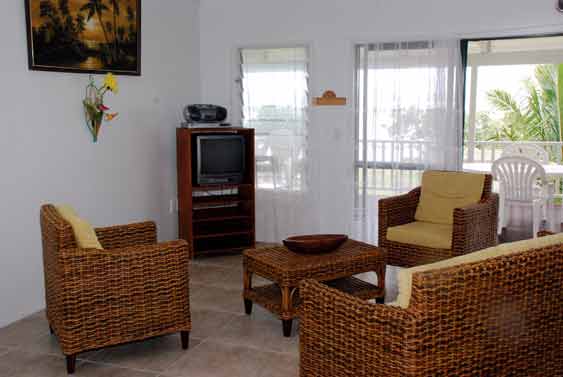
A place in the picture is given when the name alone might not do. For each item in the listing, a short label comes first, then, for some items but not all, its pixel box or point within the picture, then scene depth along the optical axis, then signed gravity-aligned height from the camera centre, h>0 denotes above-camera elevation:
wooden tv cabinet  5.26 -0.78
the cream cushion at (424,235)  4.08 -0.79
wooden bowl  3.64 -0.75
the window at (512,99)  7.68 +0.38
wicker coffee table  3.44 -0.89
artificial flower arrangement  4.27 +0.15
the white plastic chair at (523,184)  5.62 -0.59
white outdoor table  5.85 -0.51
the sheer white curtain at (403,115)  5.07 +0.08
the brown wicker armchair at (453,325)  1.98 -0.73
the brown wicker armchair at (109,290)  2.92 -0.85
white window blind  5.58 +0.14
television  5.25 -0.31
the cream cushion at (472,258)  2.09 -0.49
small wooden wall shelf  5.41 +0.22
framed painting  3.84 +0.64
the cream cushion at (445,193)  4.48 -0.54
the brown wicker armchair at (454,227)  3.99 -0.74
